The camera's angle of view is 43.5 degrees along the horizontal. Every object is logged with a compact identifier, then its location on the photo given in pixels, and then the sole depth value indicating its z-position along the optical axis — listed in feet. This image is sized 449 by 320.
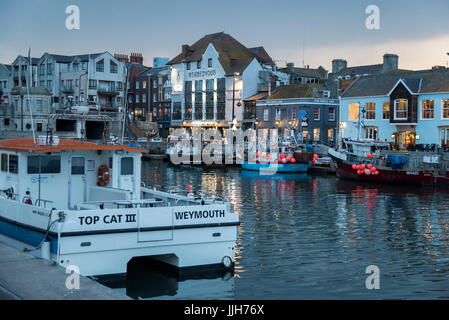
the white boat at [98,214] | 47.09
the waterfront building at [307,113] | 238.27
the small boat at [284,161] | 188.65
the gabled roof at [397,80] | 187.83
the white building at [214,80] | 270.87
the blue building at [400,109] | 185.88
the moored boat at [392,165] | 150.00
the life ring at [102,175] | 60.80
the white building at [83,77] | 286.25
